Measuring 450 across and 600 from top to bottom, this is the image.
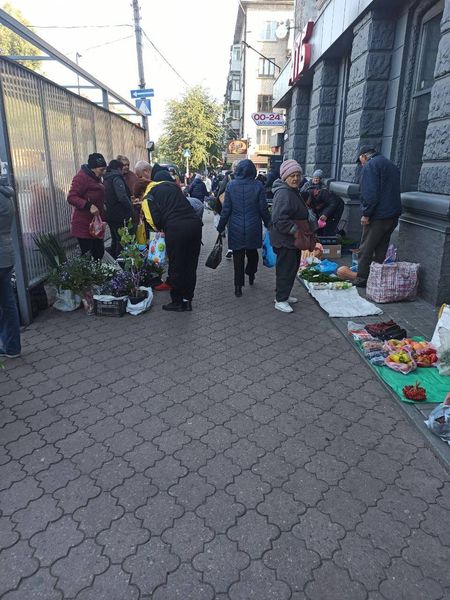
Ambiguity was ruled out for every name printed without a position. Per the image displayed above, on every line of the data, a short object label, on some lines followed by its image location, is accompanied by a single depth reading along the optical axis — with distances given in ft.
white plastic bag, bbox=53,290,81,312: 17.93
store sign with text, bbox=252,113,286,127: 53.83
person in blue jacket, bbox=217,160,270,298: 19.27
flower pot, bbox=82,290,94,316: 17.92
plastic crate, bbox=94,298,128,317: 17.62
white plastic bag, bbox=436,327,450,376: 12.45
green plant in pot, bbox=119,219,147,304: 18.29
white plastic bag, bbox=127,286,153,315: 17.94
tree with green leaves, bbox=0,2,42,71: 80.00
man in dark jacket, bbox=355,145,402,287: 19.31
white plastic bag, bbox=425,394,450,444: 9.70
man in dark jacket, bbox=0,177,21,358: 12.36
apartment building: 117.29
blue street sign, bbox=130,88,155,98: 47.04
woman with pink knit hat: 17.17
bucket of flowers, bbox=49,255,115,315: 17.66
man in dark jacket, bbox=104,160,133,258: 21.76
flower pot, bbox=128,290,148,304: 18.08
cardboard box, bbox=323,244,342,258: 26.91
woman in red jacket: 18.76
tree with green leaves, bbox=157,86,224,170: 102.83
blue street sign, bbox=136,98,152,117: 47.56
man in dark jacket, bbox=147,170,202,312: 17.31
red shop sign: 37.11
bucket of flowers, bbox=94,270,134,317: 17.62
